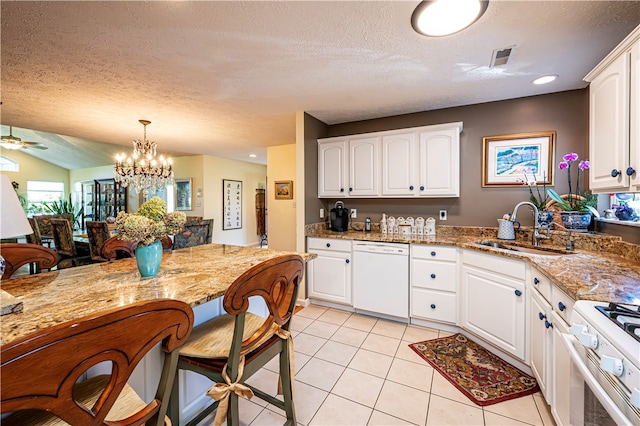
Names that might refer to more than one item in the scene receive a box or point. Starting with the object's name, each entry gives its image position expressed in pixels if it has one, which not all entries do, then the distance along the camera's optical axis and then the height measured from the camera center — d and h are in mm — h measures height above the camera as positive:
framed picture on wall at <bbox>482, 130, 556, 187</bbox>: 2613 +534
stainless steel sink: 2082 -325
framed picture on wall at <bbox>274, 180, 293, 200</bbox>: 5059 +409
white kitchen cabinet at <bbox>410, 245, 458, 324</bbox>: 2498 -703
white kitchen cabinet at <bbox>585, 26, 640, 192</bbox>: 1332 +510
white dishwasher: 2686 -708
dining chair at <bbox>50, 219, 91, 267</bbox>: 3607 -445
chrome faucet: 2312 -218
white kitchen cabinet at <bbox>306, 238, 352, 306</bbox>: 2965 -693
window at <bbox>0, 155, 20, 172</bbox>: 7282 +1307
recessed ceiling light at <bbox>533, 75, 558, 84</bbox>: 2242 +1135
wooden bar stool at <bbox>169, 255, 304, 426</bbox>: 945 -577
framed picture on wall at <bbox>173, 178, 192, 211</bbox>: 6285 +421
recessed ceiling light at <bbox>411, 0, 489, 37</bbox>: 1412 +1102
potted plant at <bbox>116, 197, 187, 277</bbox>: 1244 -84
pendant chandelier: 3875 +688
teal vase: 1314 -237
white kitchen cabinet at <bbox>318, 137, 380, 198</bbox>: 3176 +543
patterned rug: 1742 -1189
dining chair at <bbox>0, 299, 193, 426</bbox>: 443 -293
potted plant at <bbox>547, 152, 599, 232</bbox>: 2100 +2
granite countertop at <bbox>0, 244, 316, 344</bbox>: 869 -334
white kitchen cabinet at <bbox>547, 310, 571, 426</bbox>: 1250 -824
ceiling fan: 4547 +1242
